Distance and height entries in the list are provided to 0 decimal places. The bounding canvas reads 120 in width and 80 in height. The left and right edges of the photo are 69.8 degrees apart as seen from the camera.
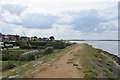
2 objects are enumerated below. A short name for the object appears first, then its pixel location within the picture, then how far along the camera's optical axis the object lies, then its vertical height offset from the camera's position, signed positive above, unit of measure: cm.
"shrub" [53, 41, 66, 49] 2509 -171
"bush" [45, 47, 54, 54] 1719 -217
